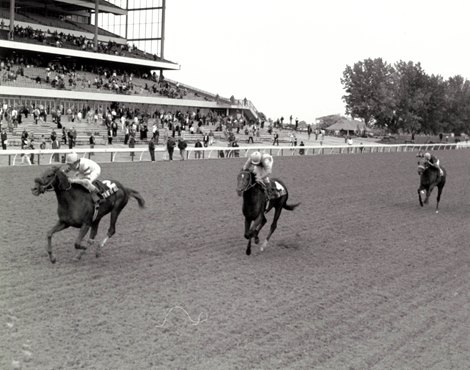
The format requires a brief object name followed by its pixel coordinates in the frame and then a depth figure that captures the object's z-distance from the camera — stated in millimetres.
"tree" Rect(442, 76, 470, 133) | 82188
